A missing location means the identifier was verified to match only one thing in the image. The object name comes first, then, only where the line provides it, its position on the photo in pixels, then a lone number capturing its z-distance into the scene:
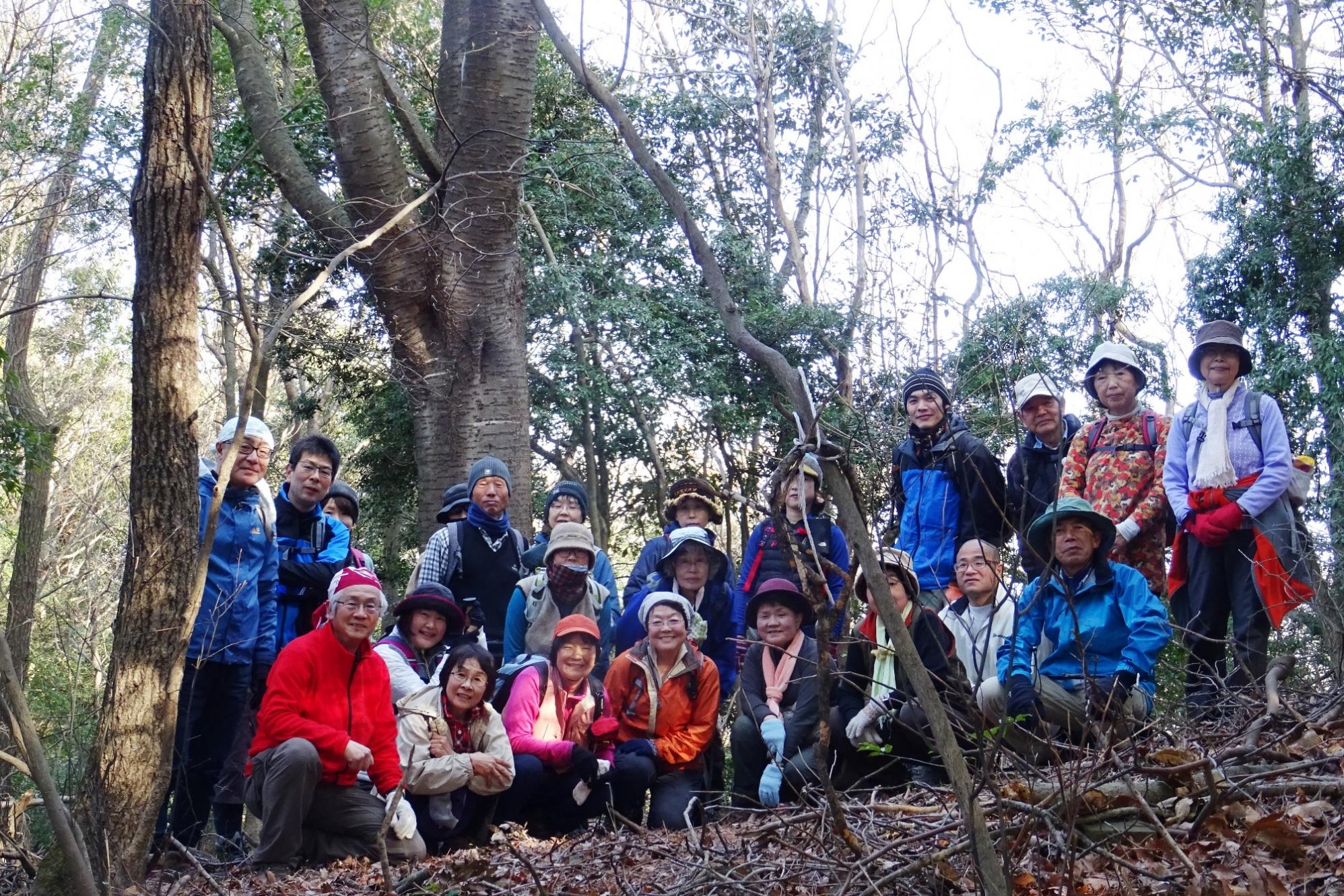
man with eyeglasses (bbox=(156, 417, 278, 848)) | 5.59
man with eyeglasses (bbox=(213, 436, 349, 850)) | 6.18
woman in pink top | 5.81
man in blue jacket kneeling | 4.74
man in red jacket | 5.09
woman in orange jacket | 5.98
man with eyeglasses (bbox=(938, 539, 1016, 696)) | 5.12
